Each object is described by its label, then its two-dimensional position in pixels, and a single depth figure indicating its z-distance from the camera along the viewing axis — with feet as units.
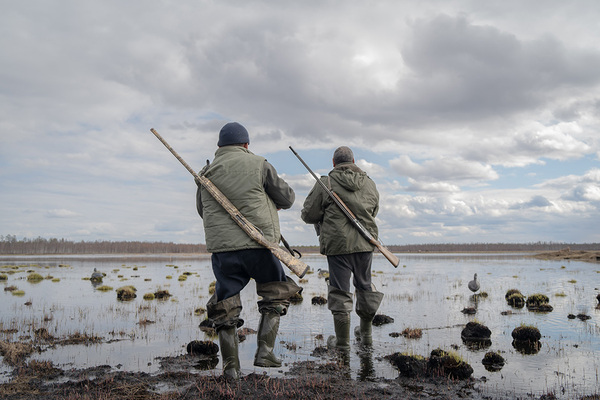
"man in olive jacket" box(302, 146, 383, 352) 24.04
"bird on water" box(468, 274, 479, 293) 51.80
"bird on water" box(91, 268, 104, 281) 79.87
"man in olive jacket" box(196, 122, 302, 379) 18.33
